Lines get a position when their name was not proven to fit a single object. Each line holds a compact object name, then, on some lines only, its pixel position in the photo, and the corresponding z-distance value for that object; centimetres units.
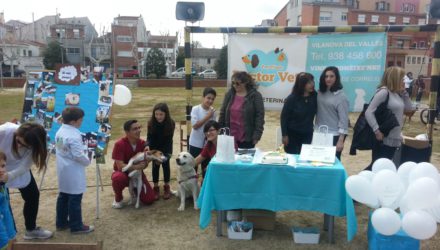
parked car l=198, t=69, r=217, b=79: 4174
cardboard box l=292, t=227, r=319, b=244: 352
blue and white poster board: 421
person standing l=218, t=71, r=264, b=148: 416
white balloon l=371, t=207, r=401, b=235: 282
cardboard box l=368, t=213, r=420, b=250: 302
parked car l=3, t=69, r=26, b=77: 3956
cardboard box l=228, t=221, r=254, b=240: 361
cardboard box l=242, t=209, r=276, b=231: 377
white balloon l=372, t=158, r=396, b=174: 337
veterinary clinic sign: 481
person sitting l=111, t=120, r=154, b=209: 435
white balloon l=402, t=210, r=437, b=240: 269
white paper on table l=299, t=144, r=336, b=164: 344
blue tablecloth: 329
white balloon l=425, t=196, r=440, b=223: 288
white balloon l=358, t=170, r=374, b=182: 321
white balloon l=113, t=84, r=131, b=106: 464
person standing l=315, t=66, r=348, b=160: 407
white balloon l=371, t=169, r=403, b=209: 296
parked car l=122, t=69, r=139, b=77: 4203
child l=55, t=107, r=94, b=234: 352
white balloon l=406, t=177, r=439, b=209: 275
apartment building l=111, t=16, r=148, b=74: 5378
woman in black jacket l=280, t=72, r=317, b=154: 406
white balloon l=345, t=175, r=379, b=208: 300
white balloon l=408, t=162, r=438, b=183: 304
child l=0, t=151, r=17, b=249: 254
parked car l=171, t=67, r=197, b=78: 4086
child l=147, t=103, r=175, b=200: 457
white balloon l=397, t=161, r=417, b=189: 325
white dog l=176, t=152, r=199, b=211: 428
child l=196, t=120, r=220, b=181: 427
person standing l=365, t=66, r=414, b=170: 395
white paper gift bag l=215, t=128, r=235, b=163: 341
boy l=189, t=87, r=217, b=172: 465
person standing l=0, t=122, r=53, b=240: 307
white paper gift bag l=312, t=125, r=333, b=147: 367
